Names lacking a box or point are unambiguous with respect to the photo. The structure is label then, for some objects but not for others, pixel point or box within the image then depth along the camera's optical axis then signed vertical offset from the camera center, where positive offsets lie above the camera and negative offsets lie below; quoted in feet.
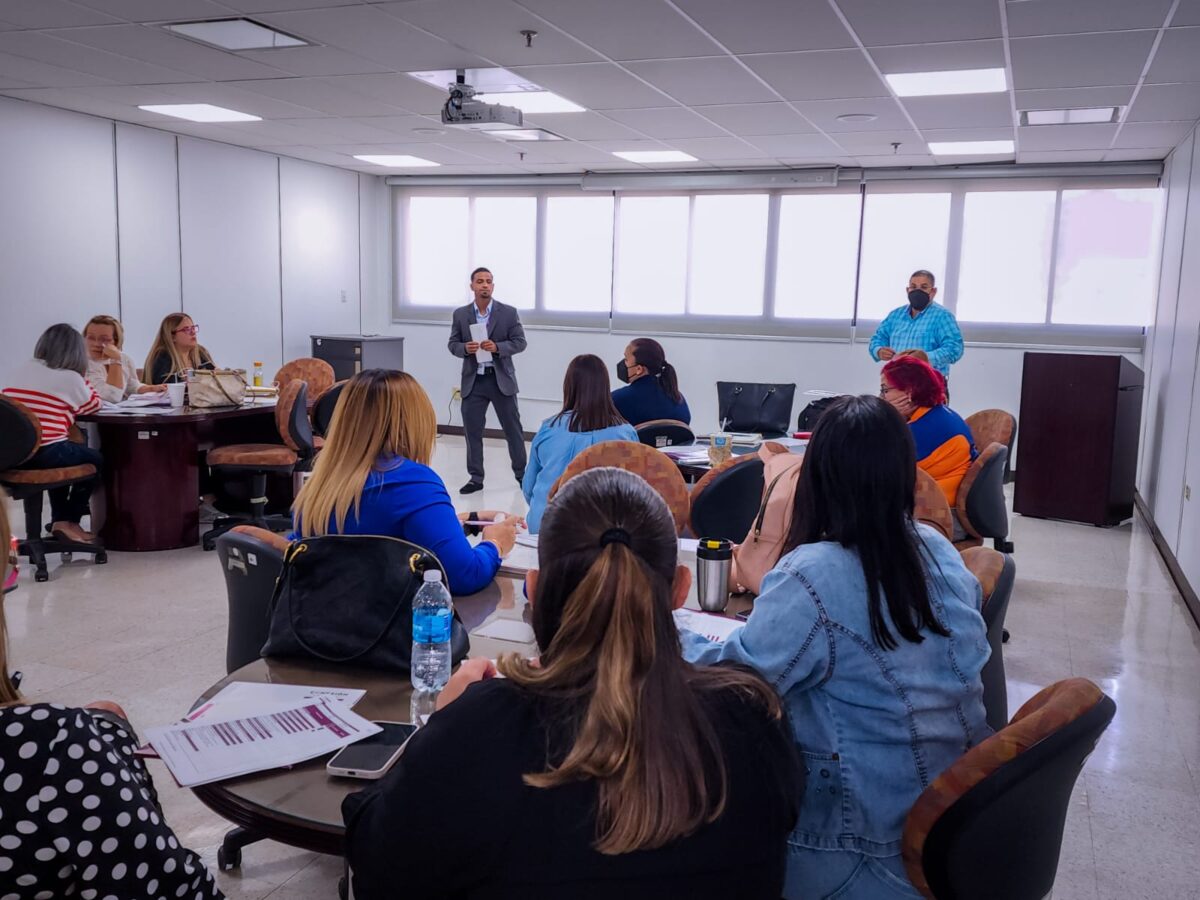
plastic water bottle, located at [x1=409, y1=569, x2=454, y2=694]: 6.00 -1.98
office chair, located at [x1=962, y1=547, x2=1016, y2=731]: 6.75 -2.02
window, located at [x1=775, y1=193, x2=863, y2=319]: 30.99 +2.05
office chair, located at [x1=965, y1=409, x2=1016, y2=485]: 17.66 -1.84
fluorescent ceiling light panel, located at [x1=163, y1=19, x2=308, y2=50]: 16.07 +4.46
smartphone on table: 4.93 -2.27
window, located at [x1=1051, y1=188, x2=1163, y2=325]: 28.07 +2.08
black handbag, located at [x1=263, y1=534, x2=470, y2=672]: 6.12 -1.78
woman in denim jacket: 5.11 -1.84
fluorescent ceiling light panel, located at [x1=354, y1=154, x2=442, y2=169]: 31.42 +4.73
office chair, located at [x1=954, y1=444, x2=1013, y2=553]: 14.23 -2.49
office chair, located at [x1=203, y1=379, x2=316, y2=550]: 19.53 -3.01
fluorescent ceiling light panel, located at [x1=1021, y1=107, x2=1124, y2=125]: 20.52 +4.48
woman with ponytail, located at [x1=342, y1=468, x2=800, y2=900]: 3.50 -1.65
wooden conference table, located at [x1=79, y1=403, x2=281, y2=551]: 18.61 -3.37
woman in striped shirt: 16.92 -1.62
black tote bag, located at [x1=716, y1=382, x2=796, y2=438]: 23.09 -2.07
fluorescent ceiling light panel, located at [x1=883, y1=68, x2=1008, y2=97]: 17.51 +4.41
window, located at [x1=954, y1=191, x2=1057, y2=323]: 29.01 +2.10
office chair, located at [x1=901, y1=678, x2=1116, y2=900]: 4.47 -2.18
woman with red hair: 13.35 -1.28
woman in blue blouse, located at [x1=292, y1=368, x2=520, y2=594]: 7.69 -1.39
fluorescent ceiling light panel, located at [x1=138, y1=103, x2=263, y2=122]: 23.81 +4.62
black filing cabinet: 32.94 -1.51
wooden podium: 23.09 -2.59
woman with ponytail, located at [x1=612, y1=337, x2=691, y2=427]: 17.62 -1.33
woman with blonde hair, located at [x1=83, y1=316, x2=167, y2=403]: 20.74 -1.28
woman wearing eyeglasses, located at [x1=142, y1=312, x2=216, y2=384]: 22.88 -1.16
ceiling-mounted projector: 18.71 +3.76
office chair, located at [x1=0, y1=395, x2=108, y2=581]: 15.97 -3.09
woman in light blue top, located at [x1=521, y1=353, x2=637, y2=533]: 13.29 -1.48
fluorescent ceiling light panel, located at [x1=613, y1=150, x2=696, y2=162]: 28.07 +4.61
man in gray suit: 26.53 -1.62
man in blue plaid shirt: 23.57 -0.11
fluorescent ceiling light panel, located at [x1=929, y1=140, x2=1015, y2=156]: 24.82 +4.56
